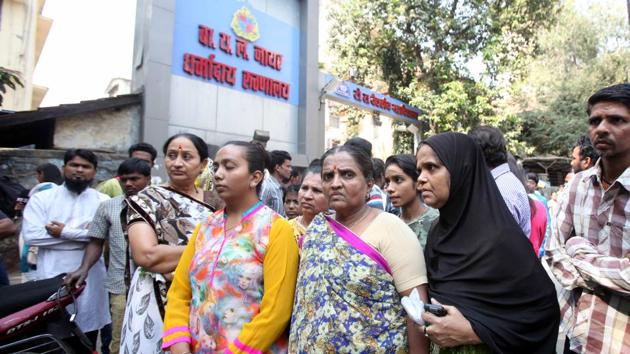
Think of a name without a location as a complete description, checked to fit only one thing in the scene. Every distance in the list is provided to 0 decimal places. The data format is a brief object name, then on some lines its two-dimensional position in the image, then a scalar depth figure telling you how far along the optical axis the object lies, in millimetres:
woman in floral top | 1811
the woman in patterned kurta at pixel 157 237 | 2139
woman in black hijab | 1539
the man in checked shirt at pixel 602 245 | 1679
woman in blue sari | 1645
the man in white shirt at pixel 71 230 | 3400
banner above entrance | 11367
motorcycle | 2666
